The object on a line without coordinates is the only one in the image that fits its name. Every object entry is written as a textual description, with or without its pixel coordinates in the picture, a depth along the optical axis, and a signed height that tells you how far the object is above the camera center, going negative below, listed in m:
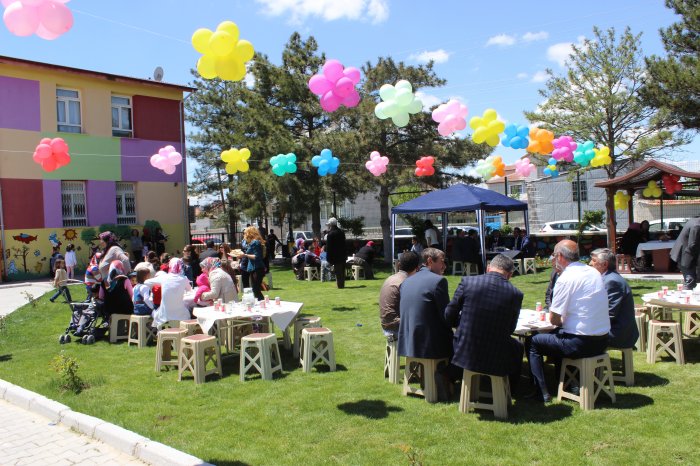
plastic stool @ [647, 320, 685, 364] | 6.03 -1.32
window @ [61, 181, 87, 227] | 18.16 +1.31
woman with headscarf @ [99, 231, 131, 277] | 8.73 -0.23
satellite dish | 20.84 +6.26
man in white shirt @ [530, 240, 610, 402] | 4.74 -0.75
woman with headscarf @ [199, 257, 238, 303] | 7.61 -0.69
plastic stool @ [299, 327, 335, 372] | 6.37 -1.32
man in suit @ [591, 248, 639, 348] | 5.28 -0.87
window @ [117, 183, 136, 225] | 19.45 +1.32
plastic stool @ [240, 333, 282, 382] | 6.12 -1.33
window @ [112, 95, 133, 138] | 19.47 +4.43
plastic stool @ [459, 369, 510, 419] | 4.65 -1.43
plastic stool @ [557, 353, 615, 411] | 4.75 -1.37
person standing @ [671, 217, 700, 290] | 8.16 -0.47
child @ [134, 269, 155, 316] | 8.30 -0.88
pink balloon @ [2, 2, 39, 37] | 4.60 +1.90
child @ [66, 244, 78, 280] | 15.83 -0.49
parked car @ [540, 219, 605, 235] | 27.48 -0.05
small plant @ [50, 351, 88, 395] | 5.93 -1.45
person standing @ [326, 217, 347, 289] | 12.87 -0.29
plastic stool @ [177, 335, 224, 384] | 6.11 -1.33
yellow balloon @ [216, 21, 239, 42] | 6.95 +2.63
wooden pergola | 13.37 +1.04
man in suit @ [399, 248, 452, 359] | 5.00 -0.81
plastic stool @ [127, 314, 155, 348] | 8.06 -1.33
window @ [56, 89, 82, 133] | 18.19 +4.40
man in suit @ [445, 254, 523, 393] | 4.54 -0.76
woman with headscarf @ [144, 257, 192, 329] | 7.58 -0.84
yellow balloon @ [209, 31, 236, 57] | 6.86 +2.42
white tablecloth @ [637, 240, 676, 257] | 13.65 -0.61
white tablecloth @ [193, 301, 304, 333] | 6.56 -0.92
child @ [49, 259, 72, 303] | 11.70 -0.83
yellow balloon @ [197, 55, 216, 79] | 7.02 +2.21
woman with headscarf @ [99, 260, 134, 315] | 8.51 -0.79
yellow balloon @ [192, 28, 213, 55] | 6.88 +2.47
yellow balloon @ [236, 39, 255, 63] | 7.10 +2.42
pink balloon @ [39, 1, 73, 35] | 4.77 +1.98
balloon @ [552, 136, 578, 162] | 14.48 +2.03
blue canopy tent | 14.18 +0.67
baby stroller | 8.45 -1.26
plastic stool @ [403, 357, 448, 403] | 5.09 -1.40
